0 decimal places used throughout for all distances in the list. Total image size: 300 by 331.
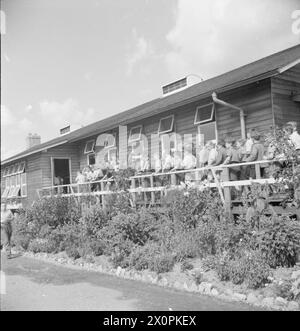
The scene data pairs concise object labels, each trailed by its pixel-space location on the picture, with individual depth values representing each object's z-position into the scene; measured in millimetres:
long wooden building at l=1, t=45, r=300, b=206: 10906
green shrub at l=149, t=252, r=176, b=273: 8219
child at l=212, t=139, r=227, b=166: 9922
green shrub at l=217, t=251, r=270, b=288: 6539
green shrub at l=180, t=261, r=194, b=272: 7988
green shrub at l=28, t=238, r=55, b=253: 12518
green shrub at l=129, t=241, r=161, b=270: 8703
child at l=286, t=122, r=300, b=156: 7996
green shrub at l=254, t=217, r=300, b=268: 6832
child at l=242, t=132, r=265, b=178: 9008
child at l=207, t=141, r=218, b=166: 9977
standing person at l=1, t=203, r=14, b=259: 13359
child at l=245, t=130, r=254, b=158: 9531
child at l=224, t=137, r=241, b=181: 9570
